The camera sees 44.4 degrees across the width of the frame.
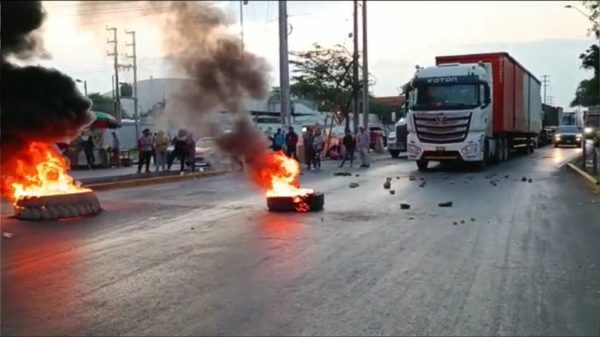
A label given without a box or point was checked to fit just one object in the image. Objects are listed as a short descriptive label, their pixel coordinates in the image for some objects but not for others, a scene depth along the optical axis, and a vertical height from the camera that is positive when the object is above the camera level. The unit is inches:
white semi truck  935.0 +6.4
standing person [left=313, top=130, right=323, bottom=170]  1122.0 -44.6
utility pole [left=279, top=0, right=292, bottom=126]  927.0 +75.8
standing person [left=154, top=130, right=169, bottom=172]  994.7 -35.1
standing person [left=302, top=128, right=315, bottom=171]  1097.6 -38.2
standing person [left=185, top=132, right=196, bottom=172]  927.8 -40.4
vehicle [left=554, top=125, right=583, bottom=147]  1949.8 -51.9
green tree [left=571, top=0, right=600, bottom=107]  1115.9 +131.9
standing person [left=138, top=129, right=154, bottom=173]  965.2 -32.7
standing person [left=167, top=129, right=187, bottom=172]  930.1 -36.0
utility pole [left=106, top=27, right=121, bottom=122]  1488.7 +44.5
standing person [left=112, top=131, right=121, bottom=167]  1235.2 -46.2
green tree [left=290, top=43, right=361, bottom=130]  1985.7 +118.5
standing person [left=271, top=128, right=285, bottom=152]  874.6 -21.7
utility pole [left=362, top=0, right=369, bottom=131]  1658.1 +105.9
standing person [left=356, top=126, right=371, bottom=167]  1135.6 -39.0
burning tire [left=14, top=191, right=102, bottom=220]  484.4 -54.8
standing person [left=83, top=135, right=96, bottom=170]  1178.0 -40.1
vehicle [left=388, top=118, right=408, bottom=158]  1497.3 -42.4
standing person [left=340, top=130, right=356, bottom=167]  1188.5 -40.4
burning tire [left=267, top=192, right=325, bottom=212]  522.9 -58.9
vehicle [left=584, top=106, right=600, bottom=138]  1043.4 -2.6
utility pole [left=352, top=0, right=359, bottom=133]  1707.7 +124.3
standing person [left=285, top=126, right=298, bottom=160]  986.2 -28.4
